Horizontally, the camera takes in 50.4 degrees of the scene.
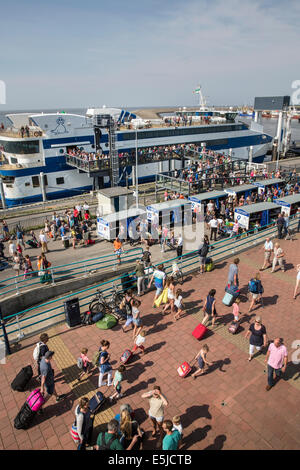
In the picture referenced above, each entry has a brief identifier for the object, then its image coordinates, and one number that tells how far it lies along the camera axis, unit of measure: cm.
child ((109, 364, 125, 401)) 705
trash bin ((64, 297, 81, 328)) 991
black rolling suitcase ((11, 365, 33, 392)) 754
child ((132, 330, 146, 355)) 844
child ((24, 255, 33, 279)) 1552
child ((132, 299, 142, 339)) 925
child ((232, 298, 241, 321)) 946
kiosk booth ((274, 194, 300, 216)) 2106
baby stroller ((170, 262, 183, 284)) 1201
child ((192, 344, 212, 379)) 753
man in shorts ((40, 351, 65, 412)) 700
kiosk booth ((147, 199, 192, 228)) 2108
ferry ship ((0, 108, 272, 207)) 2797
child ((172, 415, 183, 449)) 562
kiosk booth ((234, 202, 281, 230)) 2014
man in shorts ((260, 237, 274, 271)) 1330
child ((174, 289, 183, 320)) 1011
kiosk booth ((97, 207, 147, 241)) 1959
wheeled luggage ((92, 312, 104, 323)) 1026
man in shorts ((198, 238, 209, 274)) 1301
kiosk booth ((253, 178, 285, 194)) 2595
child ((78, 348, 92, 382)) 767
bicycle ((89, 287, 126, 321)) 1044
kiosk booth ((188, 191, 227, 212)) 2239
